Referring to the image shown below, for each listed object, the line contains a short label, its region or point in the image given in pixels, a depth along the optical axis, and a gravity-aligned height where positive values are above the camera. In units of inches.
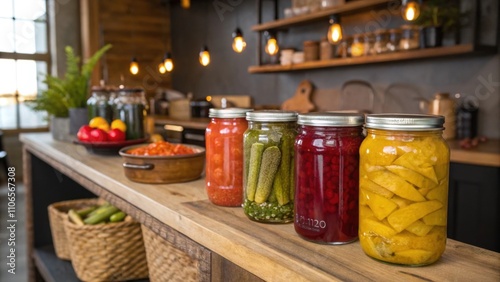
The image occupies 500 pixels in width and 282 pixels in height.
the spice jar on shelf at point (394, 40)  126.7 +17.7
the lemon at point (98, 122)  82.0 -3.4
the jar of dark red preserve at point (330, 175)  30.9 -4.9
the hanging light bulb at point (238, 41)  144.9 +19.6
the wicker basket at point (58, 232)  81.0 -23.0
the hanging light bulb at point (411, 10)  101.3 +20.7
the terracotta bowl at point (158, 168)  54.1 -7.7
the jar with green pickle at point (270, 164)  35.6 -4.8
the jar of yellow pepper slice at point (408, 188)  27.1 -5.1
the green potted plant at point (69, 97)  99.6 +1.4
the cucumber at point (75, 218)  70.8 -18.0
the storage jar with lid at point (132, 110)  84.0 -1.2
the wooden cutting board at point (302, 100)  171.7 +1.2
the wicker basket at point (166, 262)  42.8 -15.7
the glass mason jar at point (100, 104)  87.8 -0.1
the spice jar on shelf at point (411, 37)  120.3 +17.5
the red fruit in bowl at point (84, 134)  77.9 -5.2
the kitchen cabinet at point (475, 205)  90.5 -20.7
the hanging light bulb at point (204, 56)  152.4 +15.8
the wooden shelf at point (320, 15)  131.3 +28.7
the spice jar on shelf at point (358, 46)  137.2 +17.2
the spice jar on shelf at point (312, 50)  156.9 +18.3
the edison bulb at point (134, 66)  204.4 +16.7
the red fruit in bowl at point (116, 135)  78.1 -5.5
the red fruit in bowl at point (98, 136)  76.6 -5.5
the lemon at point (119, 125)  81.6 -3.9
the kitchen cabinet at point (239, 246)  27.7 -10.1
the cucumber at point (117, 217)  66.5 -16.6
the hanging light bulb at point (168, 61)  173.8 +16.0
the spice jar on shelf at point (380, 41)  130.4 +17.9
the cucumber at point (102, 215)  69.2 -17.1
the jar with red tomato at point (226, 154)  41.3 -4.7
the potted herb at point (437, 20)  114.0 +20.8
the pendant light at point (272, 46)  152.9 +19.2
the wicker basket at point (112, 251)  64.5 -21.0
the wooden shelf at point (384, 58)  109.6 +12.8
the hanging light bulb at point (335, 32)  124.0 +19.3
